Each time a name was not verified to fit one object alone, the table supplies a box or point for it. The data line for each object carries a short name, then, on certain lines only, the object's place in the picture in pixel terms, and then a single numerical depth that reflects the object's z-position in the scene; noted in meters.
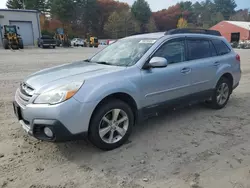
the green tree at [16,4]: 60.24
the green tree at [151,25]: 73.06
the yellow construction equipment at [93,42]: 39.41
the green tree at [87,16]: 66.61
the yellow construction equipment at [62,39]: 33.80
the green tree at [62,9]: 58.06
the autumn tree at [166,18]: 86.88
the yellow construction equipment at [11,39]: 26.20
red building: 53.91
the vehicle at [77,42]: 40.28
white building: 34.18
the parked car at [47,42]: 29.00
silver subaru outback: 2.91
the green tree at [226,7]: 102.57
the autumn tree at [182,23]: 77.80
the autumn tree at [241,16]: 89.20
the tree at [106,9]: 74.19
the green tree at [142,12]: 75.06
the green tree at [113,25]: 63.25
